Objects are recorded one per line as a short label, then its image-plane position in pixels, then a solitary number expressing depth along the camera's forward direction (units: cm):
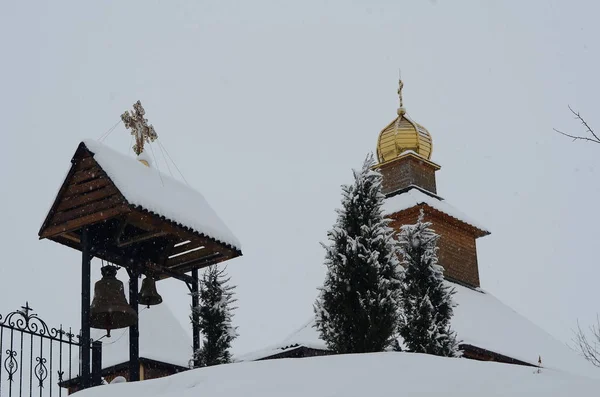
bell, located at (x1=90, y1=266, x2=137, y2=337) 1240
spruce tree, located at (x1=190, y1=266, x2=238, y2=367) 1375
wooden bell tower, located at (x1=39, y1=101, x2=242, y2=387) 1251
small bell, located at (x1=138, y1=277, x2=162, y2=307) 1353
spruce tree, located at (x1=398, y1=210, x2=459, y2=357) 1318
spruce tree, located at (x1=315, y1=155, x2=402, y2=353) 1162
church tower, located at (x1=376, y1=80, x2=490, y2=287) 2720
